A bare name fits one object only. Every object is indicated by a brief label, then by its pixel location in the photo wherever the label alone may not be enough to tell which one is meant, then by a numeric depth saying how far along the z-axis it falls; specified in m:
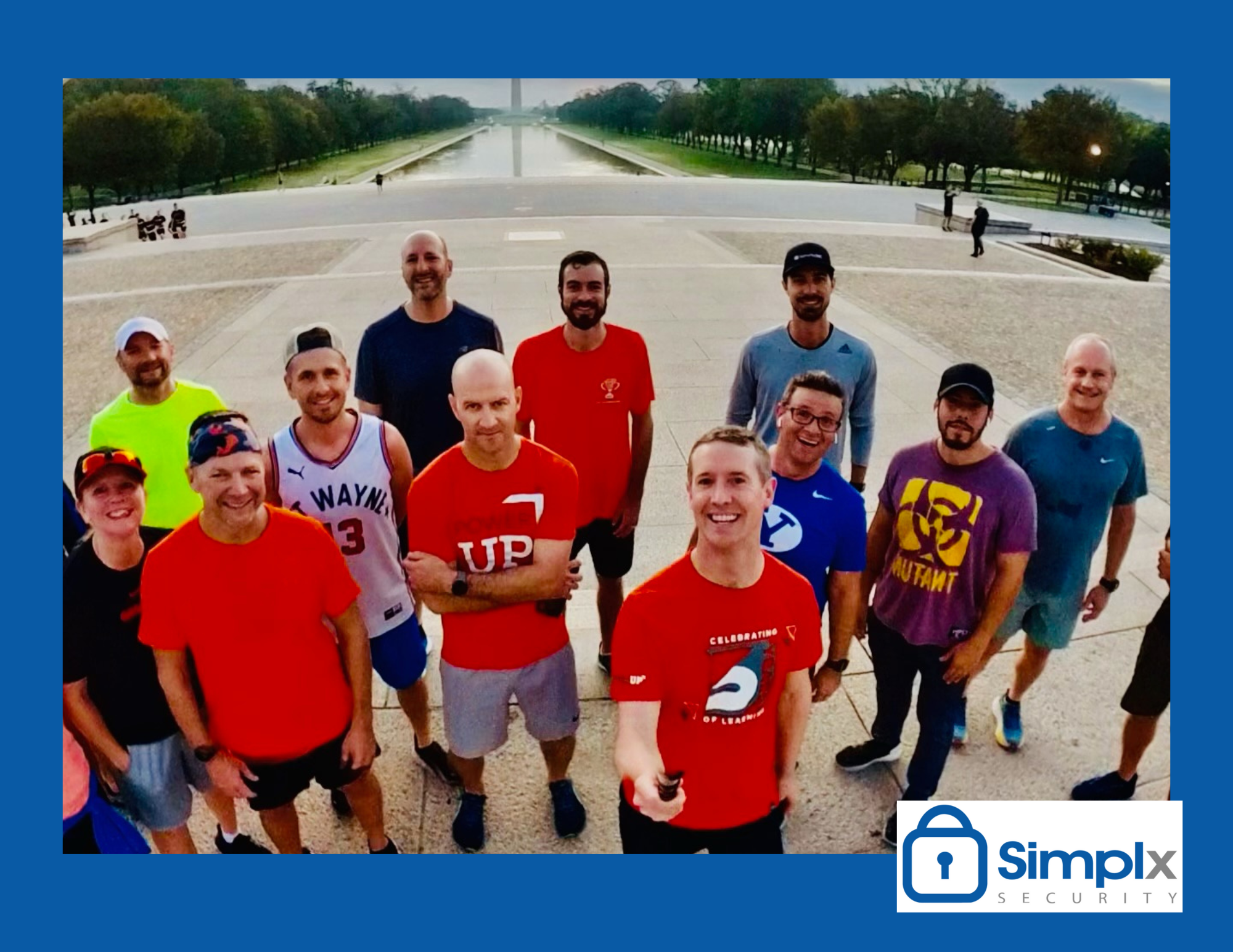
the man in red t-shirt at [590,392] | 3.31
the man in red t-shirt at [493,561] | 2.60
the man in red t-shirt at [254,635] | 2.30
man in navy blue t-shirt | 3.42
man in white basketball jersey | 2.74
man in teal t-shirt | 2.90
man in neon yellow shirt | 2.95
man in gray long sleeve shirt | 3.31
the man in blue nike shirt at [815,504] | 2.58
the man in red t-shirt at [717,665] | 2.09
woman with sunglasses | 2.33
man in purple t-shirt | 2.64
